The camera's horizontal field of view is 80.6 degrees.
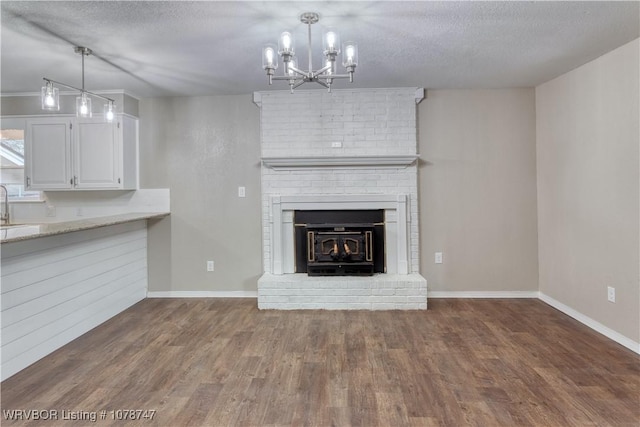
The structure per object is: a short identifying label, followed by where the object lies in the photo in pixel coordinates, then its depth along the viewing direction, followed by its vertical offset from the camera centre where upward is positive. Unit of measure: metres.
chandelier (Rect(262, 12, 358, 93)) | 2.11 +0.91
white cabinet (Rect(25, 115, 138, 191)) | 3.97 +0.71
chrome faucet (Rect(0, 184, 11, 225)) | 4.12 +0.10
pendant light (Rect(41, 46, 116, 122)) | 2.46 +0.83
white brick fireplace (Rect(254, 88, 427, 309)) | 4.08 +0.55
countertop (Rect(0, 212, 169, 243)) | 2.29 -0.06
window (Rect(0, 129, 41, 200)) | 4.18 +0.64
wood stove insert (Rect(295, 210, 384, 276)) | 3.96 -0.29
